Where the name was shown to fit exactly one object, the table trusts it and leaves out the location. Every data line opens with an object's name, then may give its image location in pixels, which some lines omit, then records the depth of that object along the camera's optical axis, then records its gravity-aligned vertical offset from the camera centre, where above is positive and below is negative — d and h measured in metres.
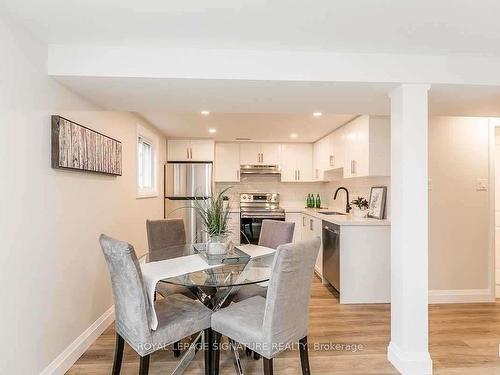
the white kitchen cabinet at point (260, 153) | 5.67 +0.64
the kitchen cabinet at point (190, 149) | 5.40 +0.68
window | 4.11 +0.35
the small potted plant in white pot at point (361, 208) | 3.75 -0.26
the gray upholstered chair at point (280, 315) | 1.64 -0.77
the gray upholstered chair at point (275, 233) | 2.87 -0.45
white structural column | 2.10 -0.24
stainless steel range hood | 5.57 +0.33
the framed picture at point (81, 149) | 1.96 +0.29
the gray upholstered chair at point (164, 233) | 2.92 -0.47
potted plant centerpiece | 2.32 -0.30
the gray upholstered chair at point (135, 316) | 1.67 -0.79
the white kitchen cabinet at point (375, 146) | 3.36 +0.46
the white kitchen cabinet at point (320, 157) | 4.89 +0.51
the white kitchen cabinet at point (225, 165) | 5.63 +0.41
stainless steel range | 5.15 -0.48
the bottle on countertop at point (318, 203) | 5.71 -0.30
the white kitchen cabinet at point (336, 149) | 4.21 +0.56
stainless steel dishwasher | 3.39 -0.79
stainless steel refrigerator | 5.21 -0.11
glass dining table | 1.83 -0.57
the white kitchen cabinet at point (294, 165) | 5.69 +0.42
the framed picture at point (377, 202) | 3.50 -0.18
